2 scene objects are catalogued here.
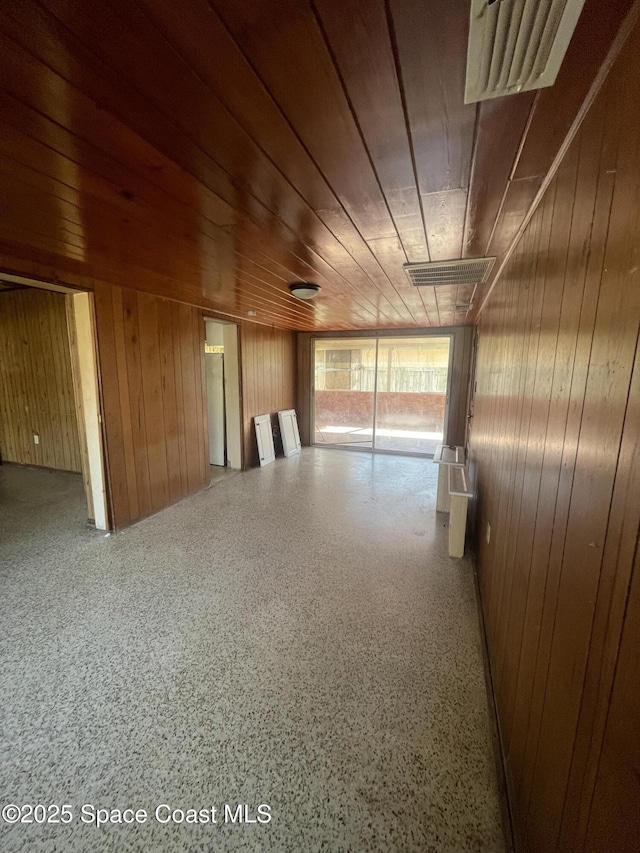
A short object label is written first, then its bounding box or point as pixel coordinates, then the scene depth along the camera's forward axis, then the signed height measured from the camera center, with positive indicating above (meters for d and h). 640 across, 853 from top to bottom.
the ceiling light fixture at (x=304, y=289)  2.83 +0.69
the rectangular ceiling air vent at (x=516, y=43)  0.65 +0.68
